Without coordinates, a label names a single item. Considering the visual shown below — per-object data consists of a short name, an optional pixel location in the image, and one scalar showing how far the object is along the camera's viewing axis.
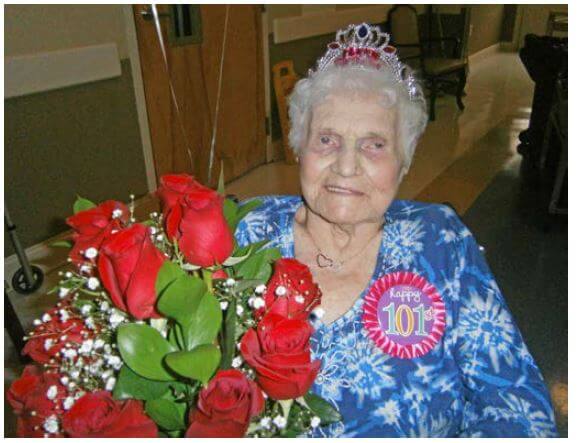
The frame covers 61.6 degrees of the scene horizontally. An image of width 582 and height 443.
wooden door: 3.21
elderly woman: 1.01
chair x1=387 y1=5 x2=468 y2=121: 5.99
